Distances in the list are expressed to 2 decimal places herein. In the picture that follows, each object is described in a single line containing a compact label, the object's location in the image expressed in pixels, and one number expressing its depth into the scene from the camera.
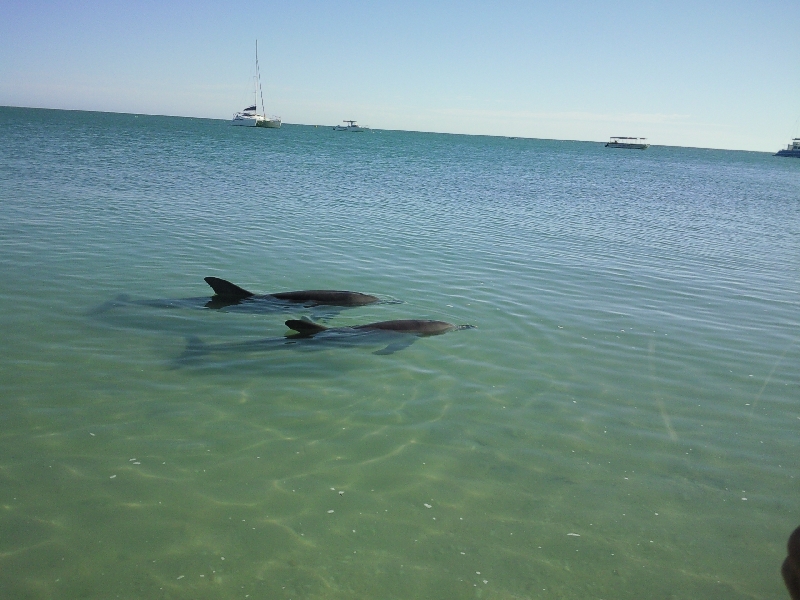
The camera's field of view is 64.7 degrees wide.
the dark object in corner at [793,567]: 1.87
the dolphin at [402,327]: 10.09
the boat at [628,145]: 178.38
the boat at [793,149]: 166.25
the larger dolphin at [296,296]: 11.89
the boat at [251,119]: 137.38
